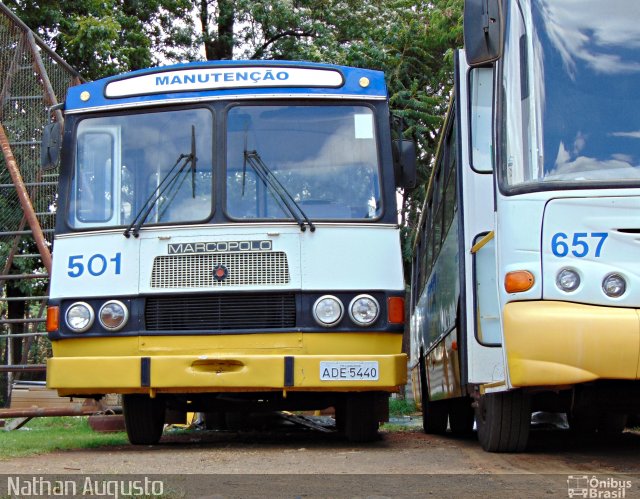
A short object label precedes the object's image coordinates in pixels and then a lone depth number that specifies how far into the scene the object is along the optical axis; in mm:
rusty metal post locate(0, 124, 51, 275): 13086
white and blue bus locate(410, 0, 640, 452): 6438
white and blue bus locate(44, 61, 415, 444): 8805
